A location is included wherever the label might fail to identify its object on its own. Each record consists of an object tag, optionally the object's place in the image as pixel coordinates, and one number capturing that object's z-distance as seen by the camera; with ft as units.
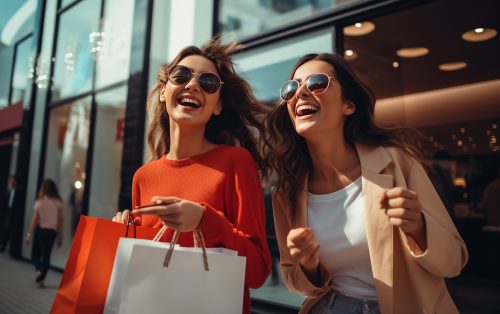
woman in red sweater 4.83
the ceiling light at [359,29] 15.42
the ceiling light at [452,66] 24.27
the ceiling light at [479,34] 19.85
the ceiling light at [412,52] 22.43
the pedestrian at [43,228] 23.80
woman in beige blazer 4.84
